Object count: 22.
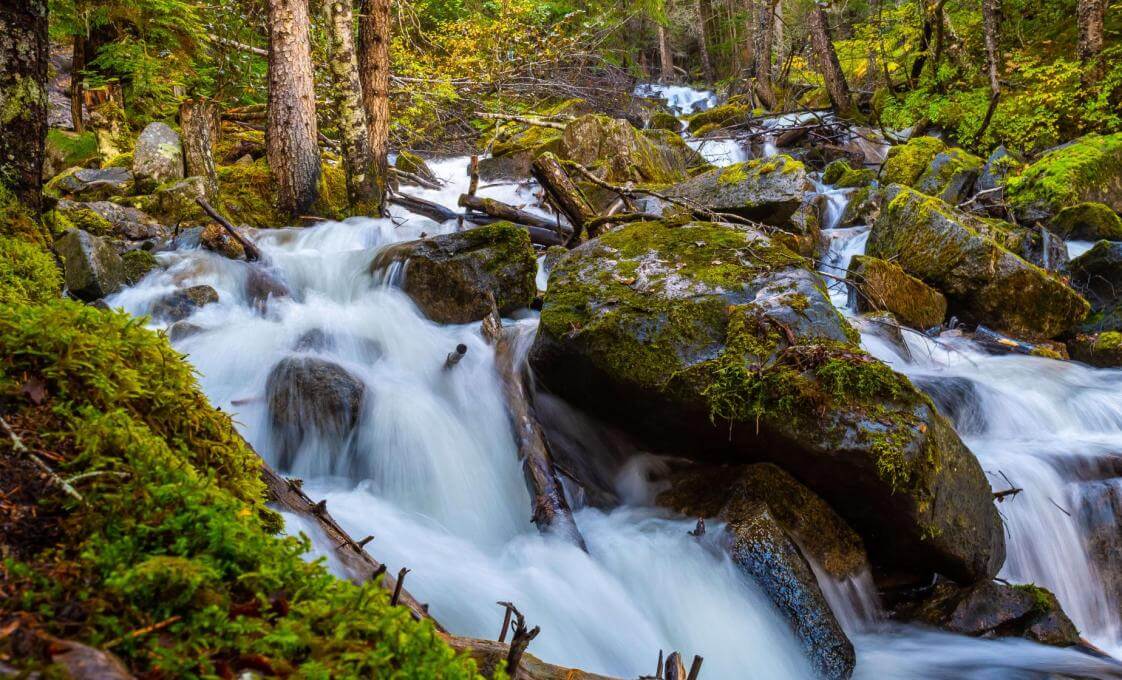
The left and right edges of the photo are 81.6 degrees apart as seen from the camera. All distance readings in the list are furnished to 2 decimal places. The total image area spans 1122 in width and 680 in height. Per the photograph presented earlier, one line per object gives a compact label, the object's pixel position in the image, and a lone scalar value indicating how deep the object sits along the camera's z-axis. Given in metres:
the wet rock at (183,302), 6.31
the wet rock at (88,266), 6.05
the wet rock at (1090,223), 10.26
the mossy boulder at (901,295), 8.24
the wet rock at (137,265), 6.77
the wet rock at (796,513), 4.10
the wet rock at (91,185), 9.30
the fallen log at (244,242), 7.60
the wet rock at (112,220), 7.77
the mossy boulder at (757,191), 9.55
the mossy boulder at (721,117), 19.55
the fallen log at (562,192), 7.71
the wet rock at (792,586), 3.60
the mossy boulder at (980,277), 8.02
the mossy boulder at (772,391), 3.84
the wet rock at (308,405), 4.70
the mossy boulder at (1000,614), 3.89
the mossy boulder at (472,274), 6.86
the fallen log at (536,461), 4.15
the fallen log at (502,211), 10.18
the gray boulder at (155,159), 9.25
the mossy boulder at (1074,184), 10.81
